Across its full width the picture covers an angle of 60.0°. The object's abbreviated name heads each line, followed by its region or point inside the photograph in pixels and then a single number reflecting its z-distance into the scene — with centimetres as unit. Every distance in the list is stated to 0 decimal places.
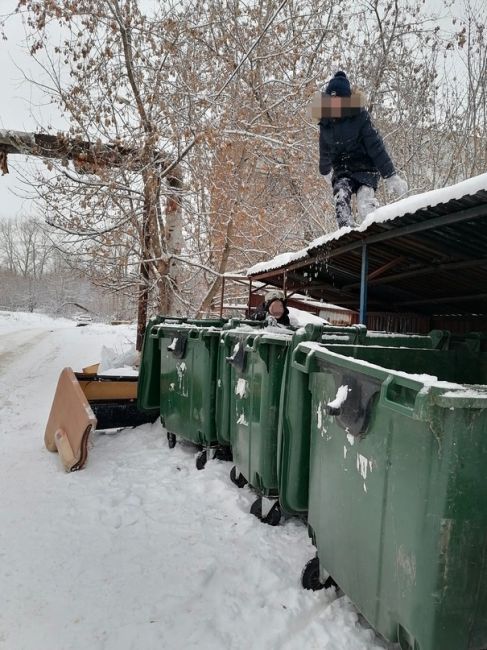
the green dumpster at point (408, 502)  132
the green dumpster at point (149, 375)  497
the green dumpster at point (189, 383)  393
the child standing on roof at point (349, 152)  497
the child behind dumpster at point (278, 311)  536
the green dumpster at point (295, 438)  243
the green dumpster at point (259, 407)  283
